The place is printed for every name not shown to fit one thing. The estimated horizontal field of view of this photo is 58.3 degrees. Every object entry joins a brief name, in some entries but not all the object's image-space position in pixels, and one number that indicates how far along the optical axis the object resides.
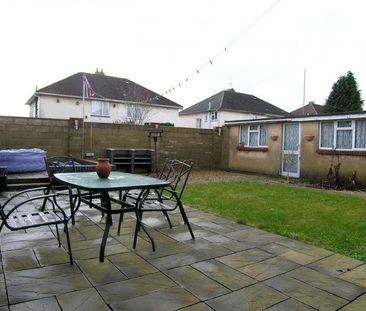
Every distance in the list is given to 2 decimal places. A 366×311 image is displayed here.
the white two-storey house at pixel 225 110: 27.39
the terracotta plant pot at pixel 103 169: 3.92
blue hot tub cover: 7.98
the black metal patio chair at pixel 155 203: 3.70
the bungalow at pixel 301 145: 9.70
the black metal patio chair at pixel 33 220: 2.83
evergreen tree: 22.48
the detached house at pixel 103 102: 20.41
